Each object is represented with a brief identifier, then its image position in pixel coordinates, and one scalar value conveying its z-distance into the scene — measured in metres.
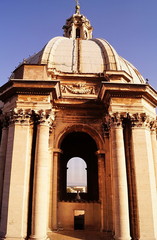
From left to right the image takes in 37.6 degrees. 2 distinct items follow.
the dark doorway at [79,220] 20.46
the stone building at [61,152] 13.73
